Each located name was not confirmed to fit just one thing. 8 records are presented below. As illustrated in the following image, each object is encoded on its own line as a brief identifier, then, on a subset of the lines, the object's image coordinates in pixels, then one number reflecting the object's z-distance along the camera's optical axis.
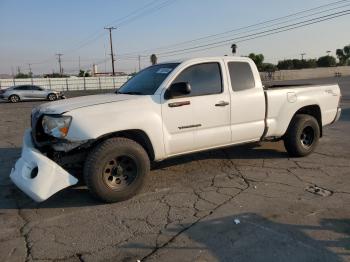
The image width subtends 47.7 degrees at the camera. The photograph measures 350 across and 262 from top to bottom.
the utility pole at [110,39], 70.81
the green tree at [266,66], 90.84
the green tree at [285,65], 109.19
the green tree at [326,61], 109.25
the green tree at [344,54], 125.62
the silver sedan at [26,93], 30.64
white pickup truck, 4.91
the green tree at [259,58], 84.69
